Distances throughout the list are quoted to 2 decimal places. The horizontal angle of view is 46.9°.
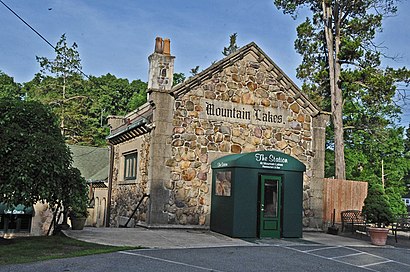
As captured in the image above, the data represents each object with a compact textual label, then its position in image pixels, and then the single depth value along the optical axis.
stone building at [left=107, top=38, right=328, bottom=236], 16.06
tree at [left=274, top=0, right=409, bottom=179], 24.67
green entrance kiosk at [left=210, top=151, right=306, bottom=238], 14.57
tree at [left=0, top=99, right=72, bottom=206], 11.15
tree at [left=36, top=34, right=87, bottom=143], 43.19
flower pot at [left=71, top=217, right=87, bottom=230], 14.49
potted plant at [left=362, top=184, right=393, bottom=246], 18.48
